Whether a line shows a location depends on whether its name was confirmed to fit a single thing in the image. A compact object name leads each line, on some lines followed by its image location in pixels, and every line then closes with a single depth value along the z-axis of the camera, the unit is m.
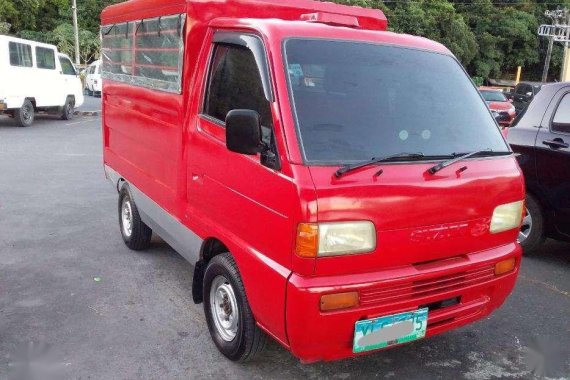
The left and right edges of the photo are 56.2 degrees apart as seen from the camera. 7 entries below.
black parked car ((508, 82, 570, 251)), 4.74
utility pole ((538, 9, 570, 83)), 43.69
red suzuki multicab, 2.50
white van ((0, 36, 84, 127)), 13.30
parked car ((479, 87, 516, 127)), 18.00
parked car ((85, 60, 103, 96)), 26.61
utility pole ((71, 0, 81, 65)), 30.84
